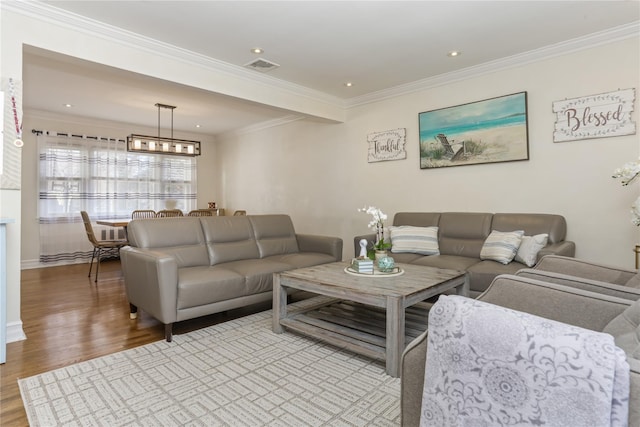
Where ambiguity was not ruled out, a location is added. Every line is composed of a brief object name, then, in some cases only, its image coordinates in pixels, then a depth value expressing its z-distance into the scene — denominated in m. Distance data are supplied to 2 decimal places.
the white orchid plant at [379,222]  2.84
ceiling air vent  3.71
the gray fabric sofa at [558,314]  0.95
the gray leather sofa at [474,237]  3.01
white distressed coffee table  2.08
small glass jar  2.69
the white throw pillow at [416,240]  3.76
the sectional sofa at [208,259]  2.64
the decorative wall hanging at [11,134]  2.53
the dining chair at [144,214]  5.72
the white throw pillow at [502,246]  3.14
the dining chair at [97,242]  4.76
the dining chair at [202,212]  6.05
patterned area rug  1.68
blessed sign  3.08
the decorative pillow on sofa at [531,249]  3.00
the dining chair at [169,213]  5.64
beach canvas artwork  3.66
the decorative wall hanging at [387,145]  4.62
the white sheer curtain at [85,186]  5.70
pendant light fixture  4.88
